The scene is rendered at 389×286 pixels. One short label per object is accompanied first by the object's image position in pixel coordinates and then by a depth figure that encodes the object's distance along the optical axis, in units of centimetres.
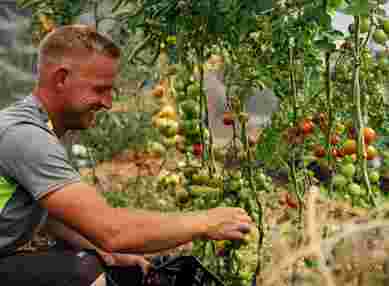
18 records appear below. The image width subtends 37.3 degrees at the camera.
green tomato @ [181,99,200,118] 200
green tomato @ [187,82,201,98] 203
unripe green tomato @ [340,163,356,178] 167
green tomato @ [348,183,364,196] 154
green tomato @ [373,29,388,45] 153
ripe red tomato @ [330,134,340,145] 188
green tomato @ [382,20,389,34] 151
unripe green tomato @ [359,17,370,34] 151
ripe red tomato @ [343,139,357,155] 178
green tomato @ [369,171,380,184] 170
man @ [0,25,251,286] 127
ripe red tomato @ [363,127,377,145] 169
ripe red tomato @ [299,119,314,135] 187
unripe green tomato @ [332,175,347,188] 164
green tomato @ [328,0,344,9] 108
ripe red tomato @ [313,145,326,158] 201
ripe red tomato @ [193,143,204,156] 203
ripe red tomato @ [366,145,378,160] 182
